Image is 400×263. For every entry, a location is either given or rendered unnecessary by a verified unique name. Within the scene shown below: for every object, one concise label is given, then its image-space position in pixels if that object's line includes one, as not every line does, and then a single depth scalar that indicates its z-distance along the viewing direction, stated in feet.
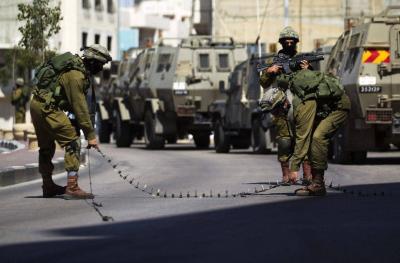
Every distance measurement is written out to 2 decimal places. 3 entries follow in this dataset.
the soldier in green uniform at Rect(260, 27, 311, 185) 51.37
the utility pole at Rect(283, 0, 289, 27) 192.27
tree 130.31
